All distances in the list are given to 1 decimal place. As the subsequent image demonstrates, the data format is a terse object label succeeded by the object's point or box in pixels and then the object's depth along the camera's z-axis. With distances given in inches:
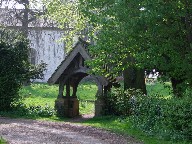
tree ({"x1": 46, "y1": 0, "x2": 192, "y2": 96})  546.0
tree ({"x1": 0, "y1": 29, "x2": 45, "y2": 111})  826.8
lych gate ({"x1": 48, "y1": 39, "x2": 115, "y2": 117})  803.4
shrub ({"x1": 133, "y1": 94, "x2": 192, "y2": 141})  517.7
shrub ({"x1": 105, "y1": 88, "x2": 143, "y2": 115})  741.9
